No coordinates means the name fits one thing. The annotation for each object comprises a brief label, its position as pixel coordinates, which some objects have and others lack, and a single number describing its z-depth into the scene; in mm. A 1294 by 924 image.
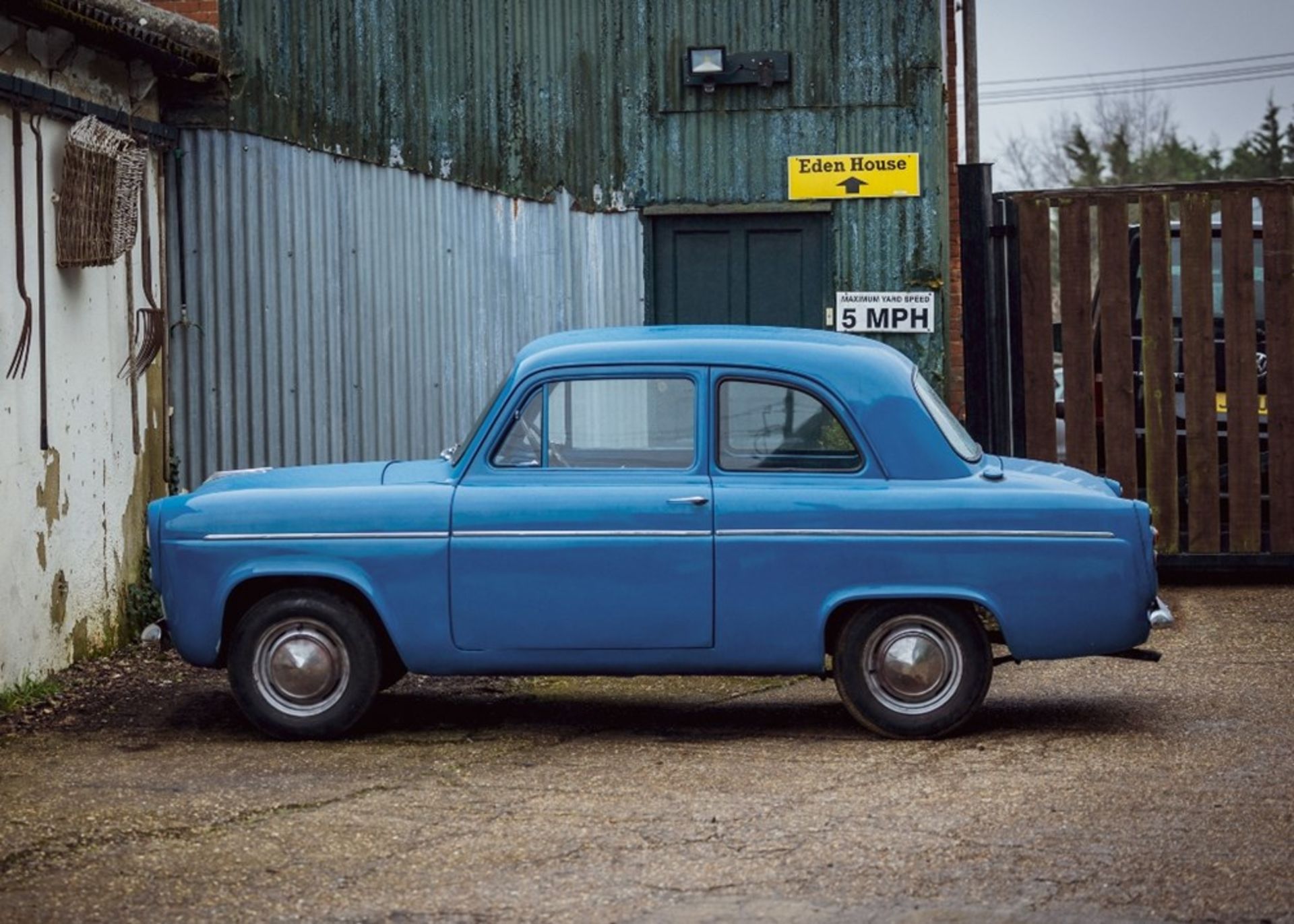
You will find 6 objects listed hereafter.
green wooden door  11945
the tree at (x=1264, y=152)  67062
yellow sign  11828
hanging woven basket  9422
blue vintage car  7496
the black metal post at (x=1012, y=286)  12195
